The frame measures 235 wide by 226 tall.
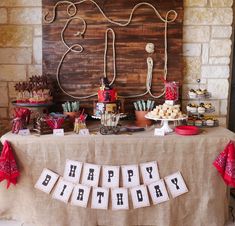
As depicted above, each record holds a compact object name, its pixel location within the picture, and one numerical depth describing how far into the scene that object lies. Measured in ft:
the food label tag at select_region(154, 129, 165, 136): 6.92
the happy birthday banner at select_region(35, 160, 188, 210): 6.73
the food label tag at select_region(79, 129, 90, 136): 7.05
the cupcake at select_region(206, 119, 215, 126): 7.71
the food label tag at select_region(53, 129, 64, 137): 6.98
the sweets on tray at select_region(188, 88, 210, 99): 7.63
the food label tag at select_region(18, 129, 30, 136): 6.98
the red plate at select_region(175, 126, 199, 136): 6.91
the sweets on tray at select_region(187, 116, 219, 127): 7.68
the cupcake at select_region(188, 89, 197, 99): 7.67
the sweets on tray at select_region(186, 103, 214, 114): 7.52
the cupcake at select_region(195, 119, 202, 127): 7.66
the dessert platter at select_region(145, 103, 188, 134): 7.07
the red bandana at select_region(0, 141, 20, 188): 6.45
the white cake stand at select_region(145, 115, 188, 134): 7.09
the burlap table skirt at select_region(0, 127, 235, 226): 6.72
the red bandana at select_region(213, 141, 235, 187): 6.59
